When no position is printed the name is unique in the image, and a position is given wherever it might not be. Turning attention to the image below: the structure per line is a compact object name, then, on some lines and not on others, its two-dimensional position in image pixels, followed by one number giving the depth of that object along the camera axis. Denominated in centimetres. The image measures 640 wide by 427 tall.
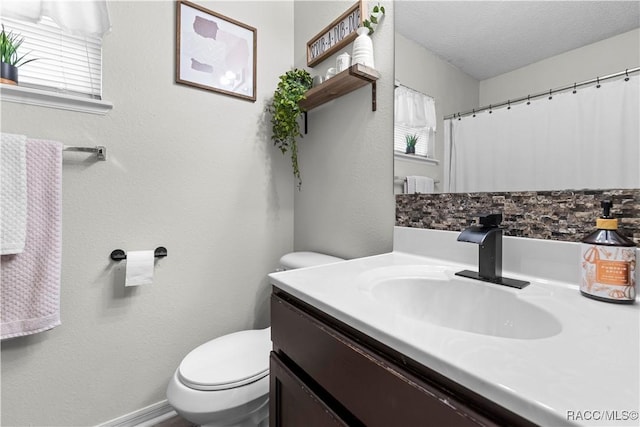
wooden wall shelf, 112
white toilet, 92
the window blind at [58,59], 106
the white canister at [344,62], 123
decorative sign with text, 125
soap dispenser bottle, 58
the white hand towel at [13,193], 94
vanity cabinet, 37
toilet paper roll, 117
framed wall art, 133
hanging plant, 141
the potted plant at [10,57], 99
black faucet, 72
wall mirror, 65
